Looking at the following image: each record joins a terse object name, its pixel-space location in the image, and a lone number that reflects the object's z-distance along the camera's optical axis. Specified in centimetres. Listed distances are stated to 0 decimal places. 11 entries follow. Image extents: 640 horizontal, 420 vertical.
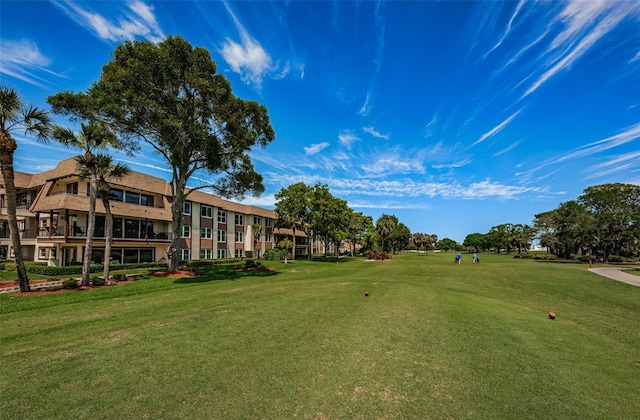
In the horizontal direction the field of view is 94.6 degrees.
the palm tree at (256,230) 5178
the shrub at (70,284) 1544
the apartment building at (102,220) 2672
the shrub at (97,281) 1689
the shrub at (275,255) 4853
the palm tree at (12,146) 1361
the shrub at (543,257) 6719
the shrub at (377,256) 5341
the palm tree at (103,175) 1720
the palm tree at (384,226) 7575
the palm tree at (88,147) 1647
